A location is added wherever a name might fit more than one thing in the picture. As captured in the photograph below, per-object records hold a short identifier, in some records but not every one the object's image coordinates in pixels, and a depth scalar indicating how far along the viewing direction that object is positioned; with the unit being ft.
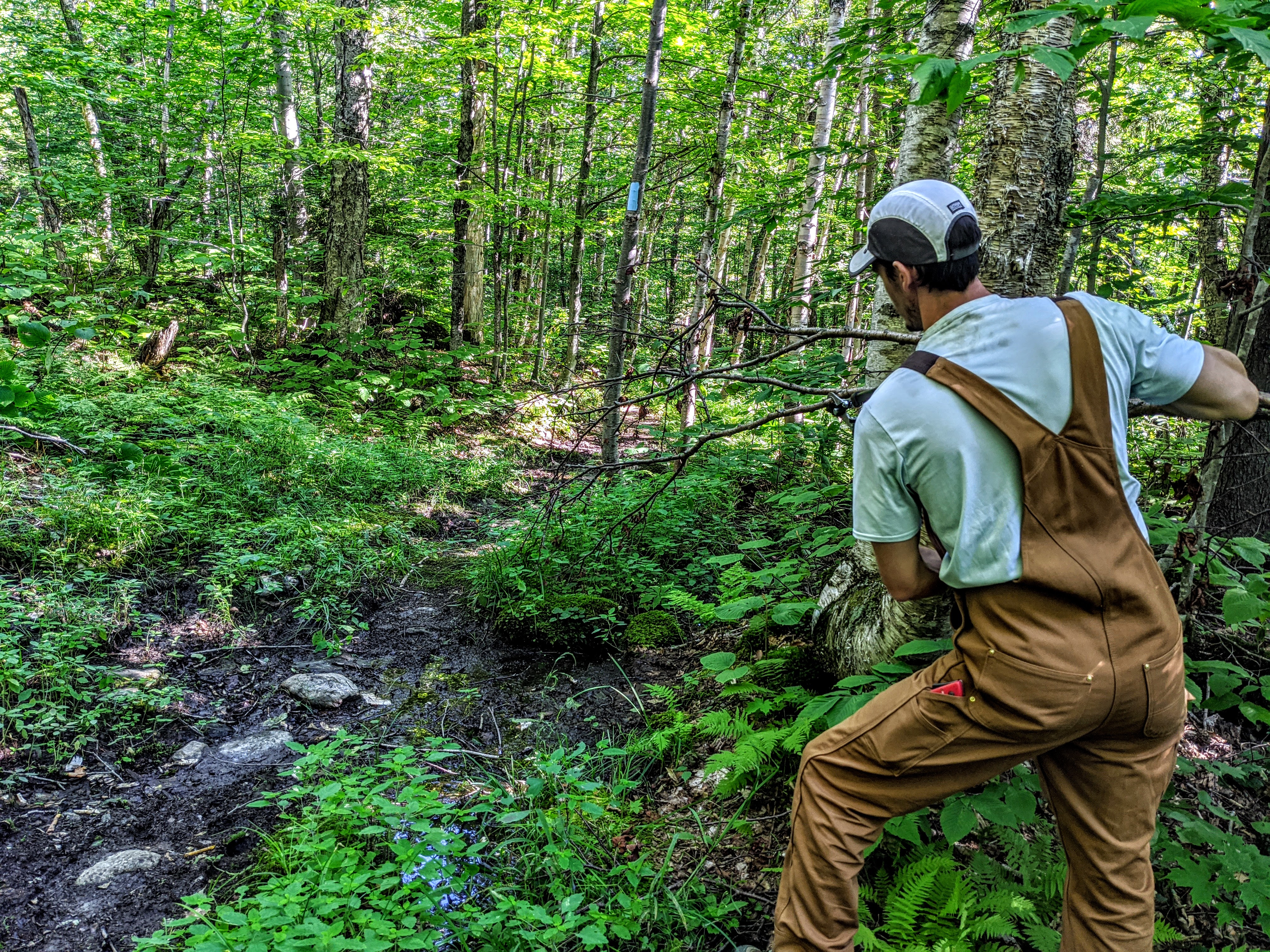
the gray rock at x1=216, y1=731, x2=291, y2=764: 12.35
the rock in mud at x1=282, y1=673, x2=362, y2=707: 14.06
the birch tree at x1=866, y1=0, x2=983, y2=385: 10.89
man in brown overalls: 5.31
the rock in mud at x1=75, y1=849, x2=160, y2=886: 9.32
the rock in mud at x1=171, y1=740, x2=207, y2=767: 12.12
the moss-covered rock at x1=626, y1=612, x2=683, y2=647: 16.20
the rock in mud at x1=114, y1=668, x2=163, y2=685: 13.67
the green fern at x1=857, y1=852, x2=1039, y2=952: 7.14
